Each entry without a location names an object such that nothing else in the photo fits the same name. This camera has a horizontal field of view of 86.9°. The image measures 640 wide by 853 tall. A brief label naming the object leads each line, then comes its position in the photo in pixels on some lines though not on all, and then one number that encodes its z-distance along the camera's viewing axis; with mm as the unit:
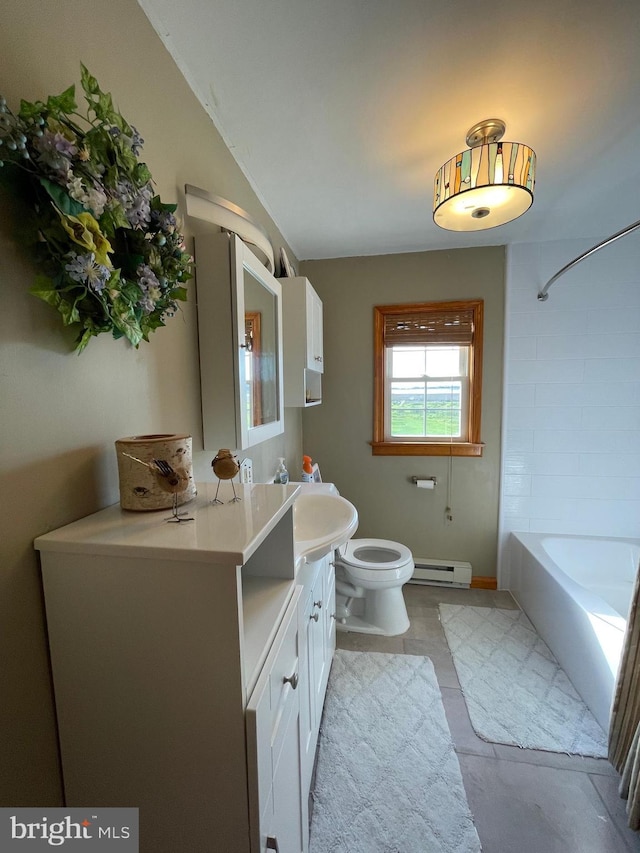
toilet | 1865
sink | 1088
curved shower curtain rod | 1498
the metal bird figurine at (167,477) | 658
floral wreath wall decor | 502
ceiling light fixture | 1152
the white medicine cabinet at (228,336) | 1023
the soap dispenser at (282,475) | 1706
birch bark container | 659
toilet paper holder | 2385
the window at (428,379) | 2336
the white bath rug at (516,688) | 1345
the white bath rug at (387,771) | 1044
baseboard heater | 2412
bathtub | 1398
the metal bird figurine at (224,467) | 741
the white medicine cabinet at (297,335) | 1746
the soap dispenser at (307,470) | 2051
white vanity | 528
